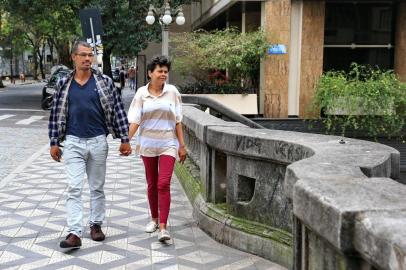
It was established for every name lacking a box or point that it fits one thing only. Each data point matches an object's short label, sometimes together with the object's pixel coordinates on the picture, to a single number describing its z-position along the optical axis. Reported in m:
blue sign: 17.03
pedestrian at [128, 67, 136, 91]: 42.76
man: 5.14
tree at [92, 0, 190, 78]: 24.23
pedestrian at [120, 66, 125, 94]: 35.95
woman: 5.32
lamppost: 17.31
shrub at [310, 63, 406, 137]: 14.36
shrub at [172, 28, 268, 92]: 16.91
